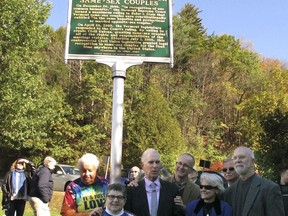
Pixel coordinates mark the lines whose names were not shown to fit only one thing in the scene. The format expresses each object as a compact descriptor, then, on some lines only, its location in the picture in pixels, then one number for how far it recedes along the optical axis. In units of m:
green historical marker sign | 7.73
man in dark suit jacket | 4.86
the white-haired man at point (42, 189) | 10.40
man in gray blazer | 4.48
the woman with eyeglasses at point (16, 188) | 10.62
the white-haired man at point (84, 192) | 4.75
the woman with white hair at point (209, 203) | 4.66
